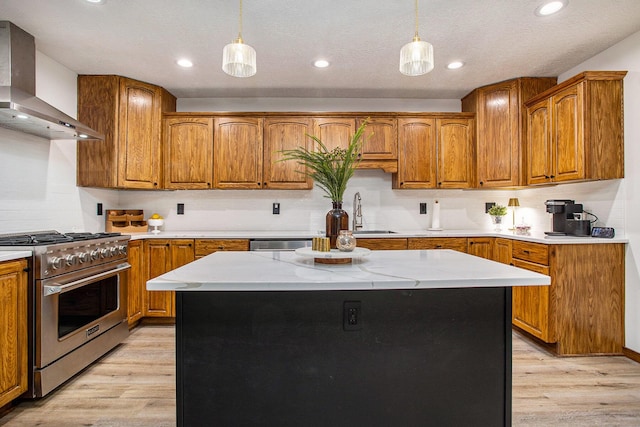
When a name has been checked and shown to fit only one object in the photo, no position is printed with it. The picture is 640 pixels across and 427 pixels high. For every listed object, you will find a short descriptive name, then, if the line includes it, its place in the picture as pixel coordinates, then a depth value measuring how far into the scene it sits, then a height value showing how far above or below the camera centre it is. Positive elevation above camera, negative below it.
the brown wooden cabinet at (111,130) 3.36 +0.84
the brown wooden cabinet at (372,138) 3.81 +0.87
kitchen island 1.42 -0.57
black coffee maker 2.98 -0.03
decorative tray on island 1.54 -0.17
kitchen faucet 3.97 +0.04
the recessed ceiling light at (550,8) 2.26 +1.37
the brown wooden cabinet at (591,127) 2.75 +0.71
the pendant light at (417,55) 1.73 +0.80
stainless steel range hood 2.22 +0.80
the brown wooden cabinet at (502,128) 3.52 +0.90
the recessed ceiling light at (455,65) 3.18 +1.38
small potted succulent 3.89 +0.03
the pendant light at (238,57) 1.78 +0.81
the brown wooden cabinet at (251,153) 3.78 +0.68
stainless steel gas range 2.10 -0.58
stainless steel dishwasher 3.46 -0.28
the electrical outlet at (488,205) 4.16 +0.12
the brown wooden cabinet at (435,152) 3.84 +0.70
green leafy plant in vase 1.66 +0.19
